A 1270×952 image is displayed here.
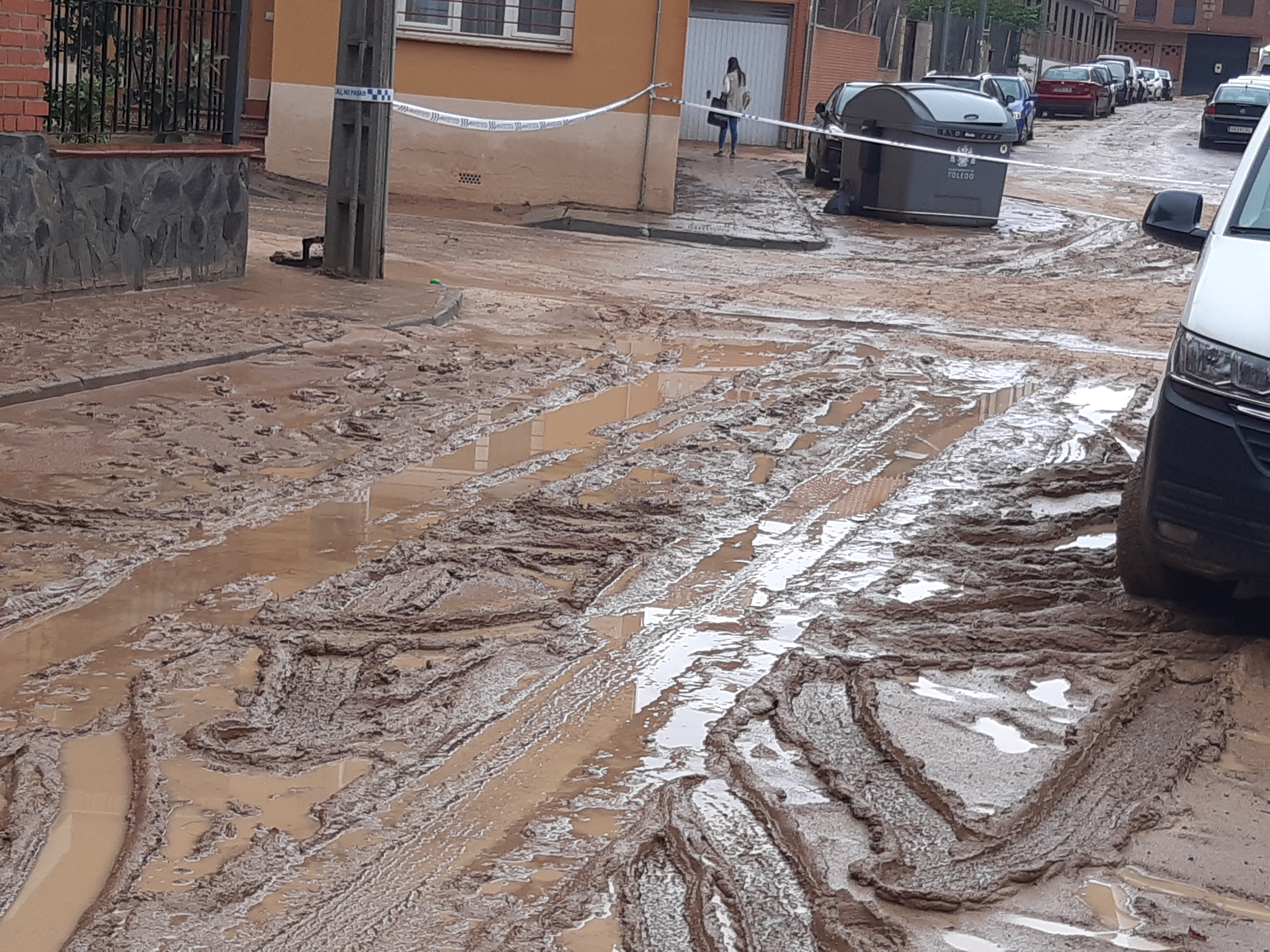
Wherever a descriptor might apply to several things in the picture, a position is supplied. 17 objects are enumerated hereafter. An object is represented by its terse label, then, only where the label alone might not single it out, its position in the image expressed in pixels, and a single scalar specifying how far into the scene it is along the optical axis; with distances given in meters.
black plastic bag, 22.31
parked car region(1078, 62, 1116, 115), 48.34
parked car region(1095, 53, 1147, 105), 55.19
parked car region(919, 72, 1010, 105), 34.88
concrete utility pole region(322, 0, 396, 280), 12.31
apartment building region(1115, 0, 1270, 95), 78.38
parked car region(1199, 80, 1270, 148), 37.72
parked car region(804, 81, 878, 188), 25.47
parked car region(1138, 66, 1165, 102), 58.16
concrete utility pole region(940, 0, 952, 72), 48.12
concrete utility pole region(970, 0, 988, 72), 48.97
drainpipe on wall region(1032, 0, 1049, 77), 56.69
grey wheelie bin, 21.17
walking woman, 29.53
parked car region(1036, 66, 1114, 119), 46.66
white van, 4.99
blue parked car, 36.44
